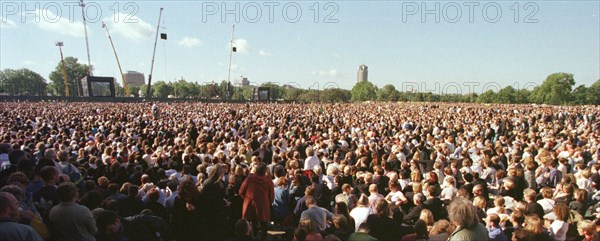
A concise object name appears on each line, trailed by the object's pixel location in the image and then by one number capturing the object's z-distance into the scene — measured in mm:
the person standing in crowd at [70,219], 3727
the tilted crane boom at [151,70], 71075
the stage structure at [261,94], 72000
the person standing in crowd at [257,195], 5547
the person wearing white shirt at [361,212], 5211
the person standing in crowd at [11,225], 3027
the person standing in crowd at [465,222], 3369
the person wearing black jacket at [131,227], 3752
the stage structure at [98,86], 52250
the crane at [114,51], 88500
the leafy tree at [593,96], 94562
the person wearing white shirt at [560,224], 4628
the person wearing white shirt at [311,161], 9266
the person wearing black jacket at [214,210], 4523
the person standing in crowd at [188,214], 4469
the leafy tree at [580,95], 95125
